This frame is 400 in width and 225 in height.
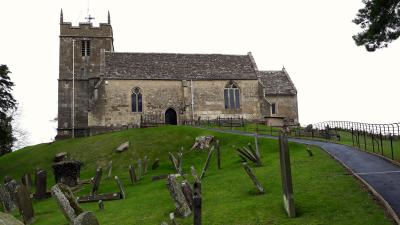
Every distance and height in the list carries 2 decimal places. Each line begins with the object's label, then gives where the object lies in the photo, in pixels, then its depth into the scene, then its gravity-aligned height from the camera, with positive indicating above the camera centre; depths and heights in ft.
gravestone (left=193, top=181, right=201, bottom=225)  30.42 -5.20
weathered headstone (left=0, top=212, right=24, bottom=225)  24.62 -4.73
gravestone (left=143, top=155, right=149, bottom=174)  92.79 -6.05
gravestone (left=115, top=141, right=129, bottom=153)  116.88 -2.34
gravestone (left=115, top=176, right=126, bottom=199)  63.64 -7.77
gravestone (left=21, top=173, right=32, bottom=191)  86.92 -7.97
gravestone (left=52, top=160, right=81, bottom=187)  87.52 -6.57
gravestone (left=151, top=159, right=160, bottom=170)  96.04 -6.19
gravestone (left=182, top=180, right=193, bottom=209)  46.34 -6.08
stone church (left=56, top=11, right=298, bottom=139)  159.45 +19.66
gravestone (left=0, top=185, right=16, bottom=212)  66.62 -9.32
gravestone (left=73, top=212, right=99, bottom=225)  25.66 -4.87
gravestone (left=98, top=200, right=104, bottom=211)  56.32 -8.75
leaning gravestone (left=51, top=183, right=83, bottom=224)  36.55 -5.42
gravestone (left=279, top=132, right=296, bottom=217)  40.86 -4.30
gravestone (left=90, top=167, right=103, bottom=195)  68.90 -6.65
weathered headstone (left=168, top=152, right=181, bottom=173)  83.31 -5.18
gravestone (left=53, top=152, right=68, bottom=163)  117.63 -4.58
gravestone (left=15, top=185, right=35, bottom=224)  53.72 -8.03
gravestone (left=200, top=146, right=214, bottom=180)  71.90 -6.04
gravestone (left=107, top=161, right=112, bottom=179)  93.39 -7.08
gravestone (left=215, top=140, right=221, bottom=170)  81.61 -4.86
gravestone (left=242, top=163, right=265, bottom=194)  51.31 -6.14
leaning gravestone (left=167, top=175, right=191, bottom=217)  45.16 -6.55
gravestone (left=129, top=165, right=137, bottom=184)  80.02 -6.92
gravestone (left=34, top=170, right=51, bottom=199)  75.77 -7.91
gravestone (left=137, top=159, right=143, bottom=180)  85.83 -6.76
